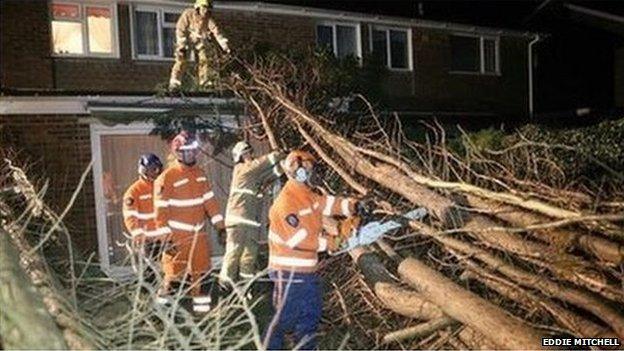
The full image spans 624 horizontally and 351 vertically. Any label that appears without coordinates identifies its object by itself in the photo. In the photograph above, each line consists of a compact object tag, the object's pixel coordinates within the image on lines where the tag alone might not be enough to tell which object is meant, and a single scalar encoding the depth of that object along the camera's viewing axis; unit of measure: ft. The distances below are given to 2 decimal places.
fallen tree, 13.87
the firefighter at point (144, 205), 21.12
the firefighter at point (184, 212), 20.36
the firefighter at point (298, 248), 15.85
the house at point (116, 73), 29.19
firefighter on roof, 28.86
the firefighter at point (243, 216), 21.59
